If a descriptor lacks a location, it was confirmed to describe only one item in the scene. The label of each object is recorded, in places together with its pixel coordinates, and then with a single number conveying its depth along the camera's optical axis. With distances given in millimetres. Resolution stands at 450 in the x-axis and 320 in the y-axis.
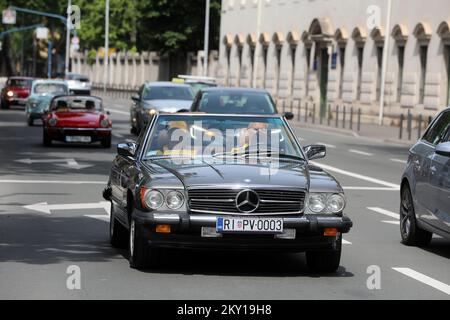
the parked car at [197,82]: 45891
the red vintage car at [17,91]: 61438
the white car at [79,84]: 78544
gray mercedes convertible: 11047
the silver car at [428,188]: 12938
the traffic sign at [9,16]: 108750
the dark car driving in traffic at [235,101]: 27688
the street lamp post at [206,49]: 79575
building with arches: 52062
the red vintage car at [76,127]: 32406
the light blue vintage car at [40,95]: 44031
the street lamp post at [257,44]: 69812
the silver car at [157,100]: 37969
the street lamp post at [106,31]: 100162
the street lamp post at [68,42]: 110712
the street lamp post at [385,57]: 54469
